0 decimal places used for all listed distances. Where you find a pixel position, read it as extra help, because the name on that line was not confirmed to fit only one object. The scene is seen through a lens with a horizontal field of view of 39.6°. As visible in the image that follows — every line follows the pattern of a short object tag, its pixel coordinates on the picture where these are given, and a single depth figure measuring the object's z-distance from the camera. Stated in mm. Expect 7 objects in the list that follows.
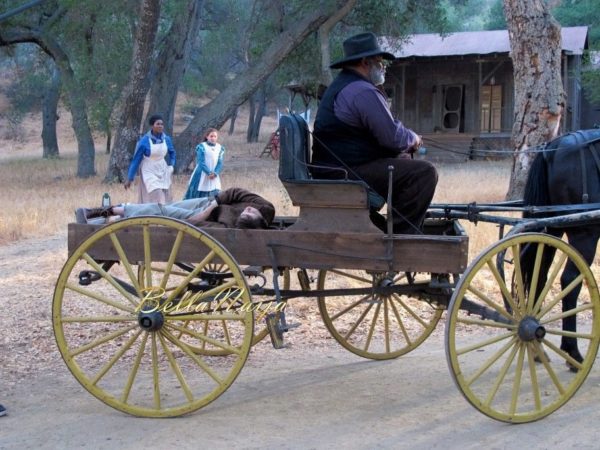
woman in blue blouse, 11477
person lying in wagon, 5438
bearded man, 5227
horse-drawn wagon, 4902
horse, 6023
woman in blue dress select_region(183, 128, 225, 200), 11602
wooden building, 29766
